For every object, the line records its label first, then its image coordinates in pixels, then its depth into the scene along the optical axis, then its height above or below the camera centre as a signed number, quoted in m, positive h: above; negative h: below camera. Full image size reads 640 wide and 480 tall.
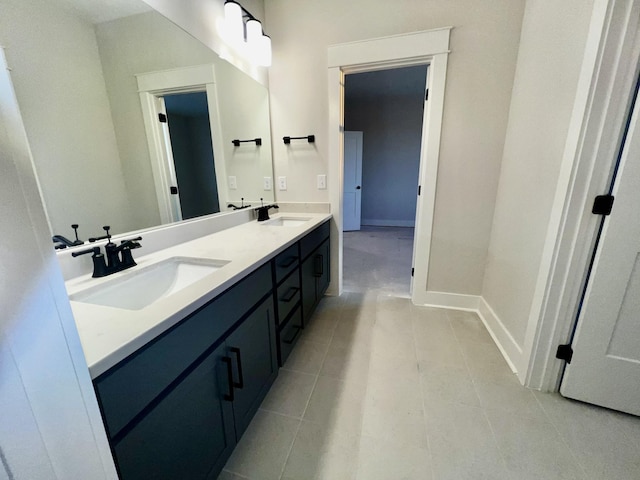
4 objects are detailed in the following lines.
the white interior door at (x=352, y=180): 4.93 -0.11
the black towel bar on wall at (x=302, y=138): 2.14 +0.31
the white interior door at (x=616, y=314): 1.05 -0.65
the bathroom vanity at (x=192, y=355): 0.56 -0.51
